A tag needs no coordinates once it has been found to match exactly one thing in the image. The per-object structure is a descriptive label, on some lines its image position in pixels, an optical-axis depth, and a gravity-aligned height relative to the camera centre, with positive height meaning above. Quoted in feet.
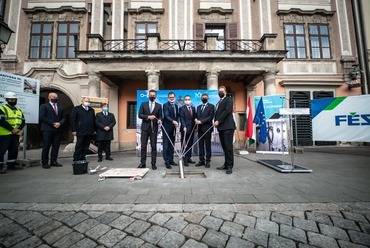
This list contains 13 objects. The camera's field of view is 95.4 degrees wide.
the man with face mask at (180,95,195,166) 17.39 +1.67
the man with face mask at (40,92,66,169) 16.02 +1.19
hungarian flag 26.71 +1.97
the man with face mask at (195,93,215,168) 16.07 +1.01
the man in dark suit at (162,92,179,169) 16.55 +1.07
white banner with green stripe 15.85 +1.50
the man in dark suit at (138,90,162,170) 15.19 +1.16
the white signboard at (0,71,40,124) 15.99 +4.84
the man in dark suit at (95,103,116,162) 21.03 +0.95
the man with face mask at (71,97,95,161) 16.65 +1.19
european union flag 25.24 +2.08
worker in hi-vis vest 14.49 +0.98
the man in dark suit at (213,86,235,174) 13.99 +0.86
